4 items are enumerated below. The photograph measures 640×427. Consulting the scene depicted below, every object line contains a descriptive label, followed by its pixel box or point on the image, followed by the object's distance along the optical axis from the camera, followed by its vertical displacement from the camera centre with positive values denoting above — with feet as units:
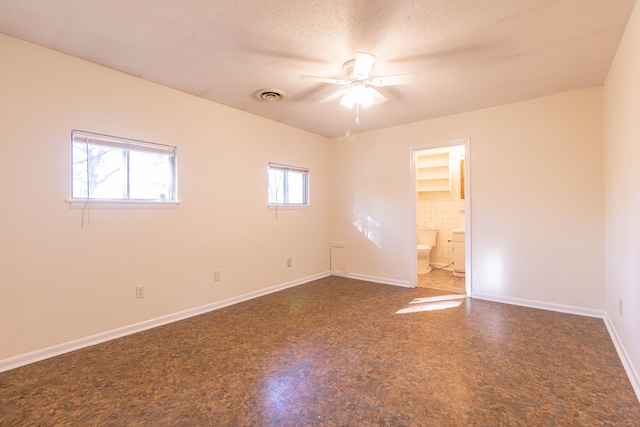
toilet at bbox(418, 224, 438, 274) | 17.16 -1.81
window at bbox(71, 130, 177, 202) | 8.25 +1.37
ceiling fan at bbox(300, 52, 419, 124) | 7.52 +3.51
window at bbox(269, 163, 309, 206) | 13.87 +1.40
